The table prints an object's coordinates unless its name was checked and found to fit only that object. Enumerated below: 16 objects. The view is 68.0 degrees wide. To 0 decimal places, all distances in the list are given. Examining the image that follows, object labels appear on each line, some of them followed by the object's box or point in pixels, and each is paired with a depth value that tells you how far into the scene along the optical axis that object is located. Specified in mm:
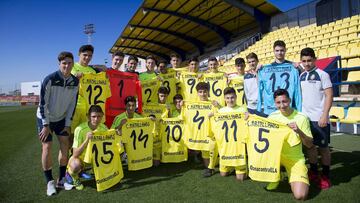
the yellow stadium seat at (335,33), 14389
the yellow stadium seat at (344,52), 10529
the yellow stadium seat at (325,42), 13965
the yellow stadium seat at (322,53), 11623
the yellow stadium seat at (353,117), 7833
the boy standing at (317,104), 4242
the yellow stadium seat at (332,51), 11295
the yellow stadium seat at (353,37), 12464
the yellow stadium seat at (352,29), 13461
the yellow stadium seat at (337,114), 8365
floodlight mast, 65625
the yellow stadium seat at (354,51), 10112
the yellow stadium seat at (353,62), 9844
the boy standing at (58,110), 4328
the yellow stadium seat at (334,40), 13622
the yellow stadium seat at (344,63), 10389
